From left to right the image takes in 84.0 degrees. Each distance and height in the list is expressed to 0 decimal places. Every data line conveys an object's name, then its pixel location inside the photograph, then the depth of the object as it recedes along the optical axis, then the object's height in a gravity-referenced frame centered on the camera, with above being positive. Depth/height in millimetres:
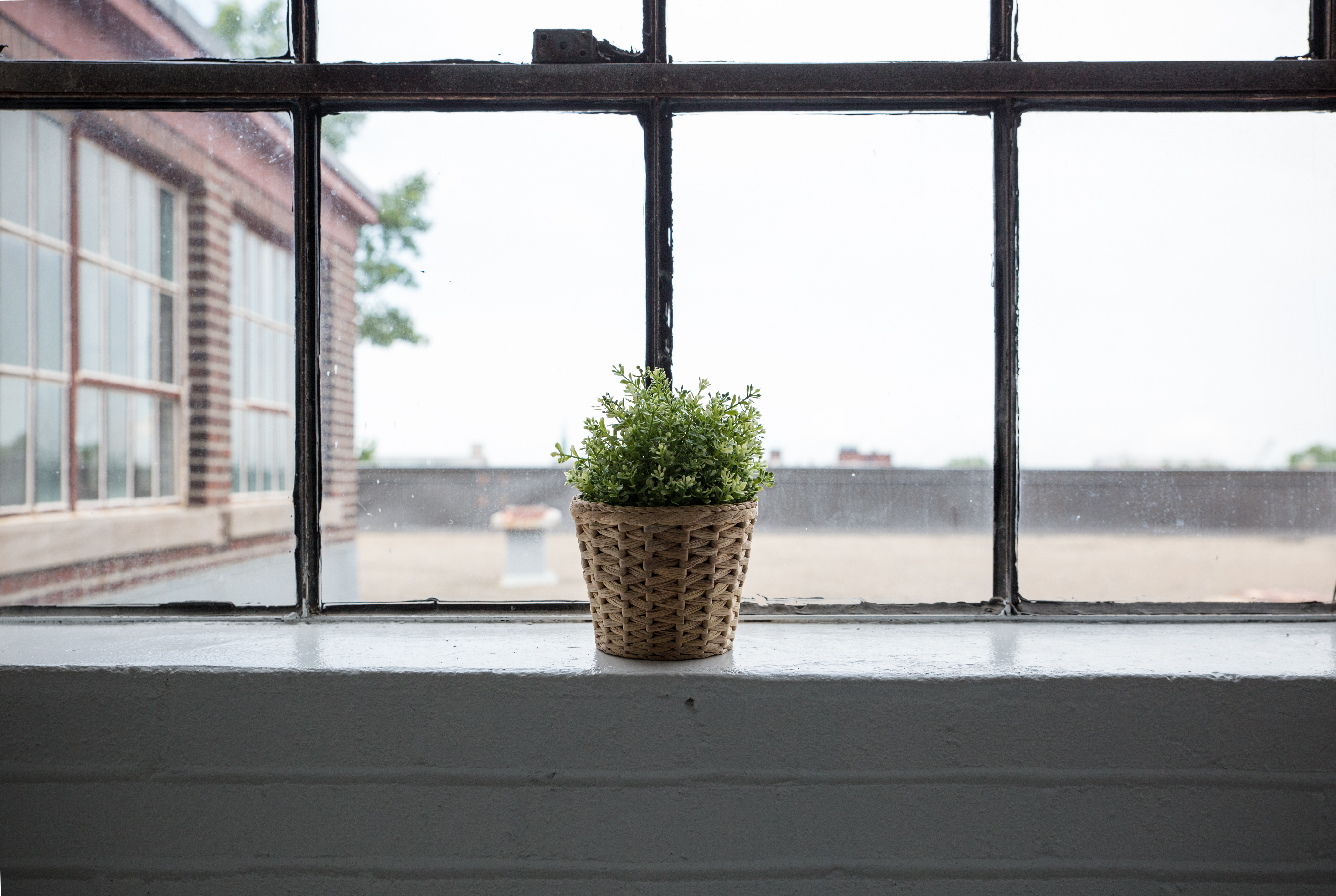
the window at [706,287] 1323 +300
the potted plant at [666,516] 1001 -88
